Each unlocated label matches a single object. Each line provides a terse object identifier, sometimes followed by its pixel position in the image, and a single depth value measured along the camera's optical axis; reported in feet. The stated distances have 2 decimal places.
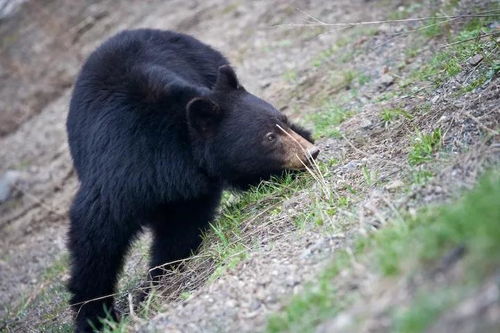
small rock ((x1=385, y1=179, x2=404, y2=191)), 33.55
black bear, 38.68
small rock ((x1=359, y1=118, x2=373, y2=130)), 46.45
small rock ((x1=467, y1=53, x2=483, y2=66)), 42.37
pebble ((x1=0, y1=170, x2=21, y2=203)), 73.41
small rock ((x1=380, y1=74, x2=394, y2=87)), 54.39
